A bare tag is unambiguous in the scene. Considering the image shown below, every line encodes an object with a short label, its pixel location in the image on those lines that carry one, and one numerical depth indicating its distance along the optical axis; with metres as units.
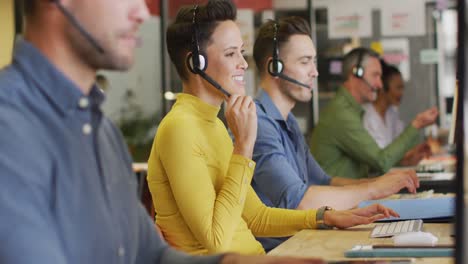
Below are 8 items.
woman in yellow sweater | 2.47
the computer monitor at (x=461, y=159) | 1.49
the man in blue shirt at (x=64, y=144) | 1.65
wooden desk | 2.37
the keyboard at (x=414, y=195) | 3.00
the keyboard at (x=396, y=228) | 2.51
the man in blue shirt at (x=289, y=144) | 2.94
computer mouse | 2.35
